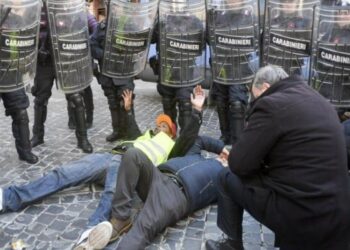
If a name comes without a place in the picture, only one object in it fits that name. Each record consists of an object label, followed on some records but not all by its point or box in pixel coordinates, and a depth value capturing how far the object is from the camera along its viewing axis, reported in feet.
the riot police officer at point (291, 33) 14.83
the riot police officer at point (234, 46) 15.55
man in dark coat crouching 7.92
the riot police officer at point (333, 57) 14.15
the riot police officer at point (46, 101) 16.64
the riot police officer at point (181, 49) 15.87
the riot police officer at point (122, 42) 16.05
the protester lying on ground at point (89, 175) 11.89
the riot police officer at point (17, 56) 13.94
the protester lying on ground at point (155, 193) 10.08
